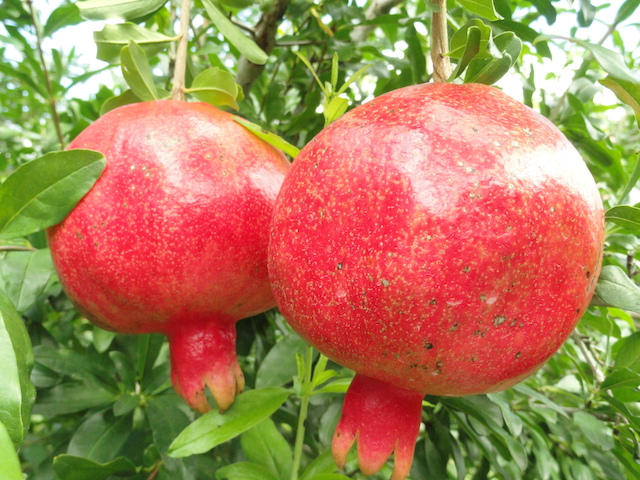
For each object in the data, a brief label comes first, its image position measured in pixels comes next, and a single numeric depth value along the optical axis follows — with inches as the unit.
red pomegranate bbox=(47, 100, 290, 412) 5.0
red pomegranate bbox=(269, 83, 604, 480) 3.7
